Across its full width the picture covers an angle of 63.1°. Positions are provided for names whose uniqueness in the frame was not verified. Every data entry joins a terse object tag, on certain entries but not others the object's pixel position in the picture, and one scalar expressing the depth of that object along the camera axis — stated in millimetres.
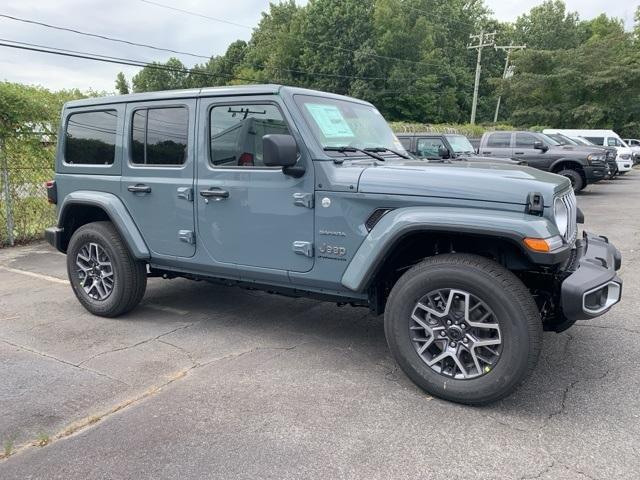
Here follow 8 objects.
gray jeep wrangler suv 3051
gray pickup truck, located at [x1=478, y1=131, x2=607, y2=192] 14297
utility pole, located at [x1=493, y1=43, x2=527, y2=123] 47800
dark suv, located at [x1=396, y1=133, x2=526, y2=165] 11973
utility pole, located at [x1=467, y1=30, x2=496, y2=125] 38625
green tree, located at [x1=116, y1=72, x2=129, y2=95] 91106
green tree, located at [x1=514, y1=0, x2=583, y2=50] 54312
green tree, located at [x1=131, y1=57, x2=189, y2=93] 76750
